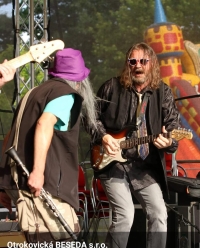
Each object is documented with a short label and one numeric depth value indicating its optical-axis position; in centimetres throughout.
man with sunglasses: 862
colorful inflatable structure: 1568
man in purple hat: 664
